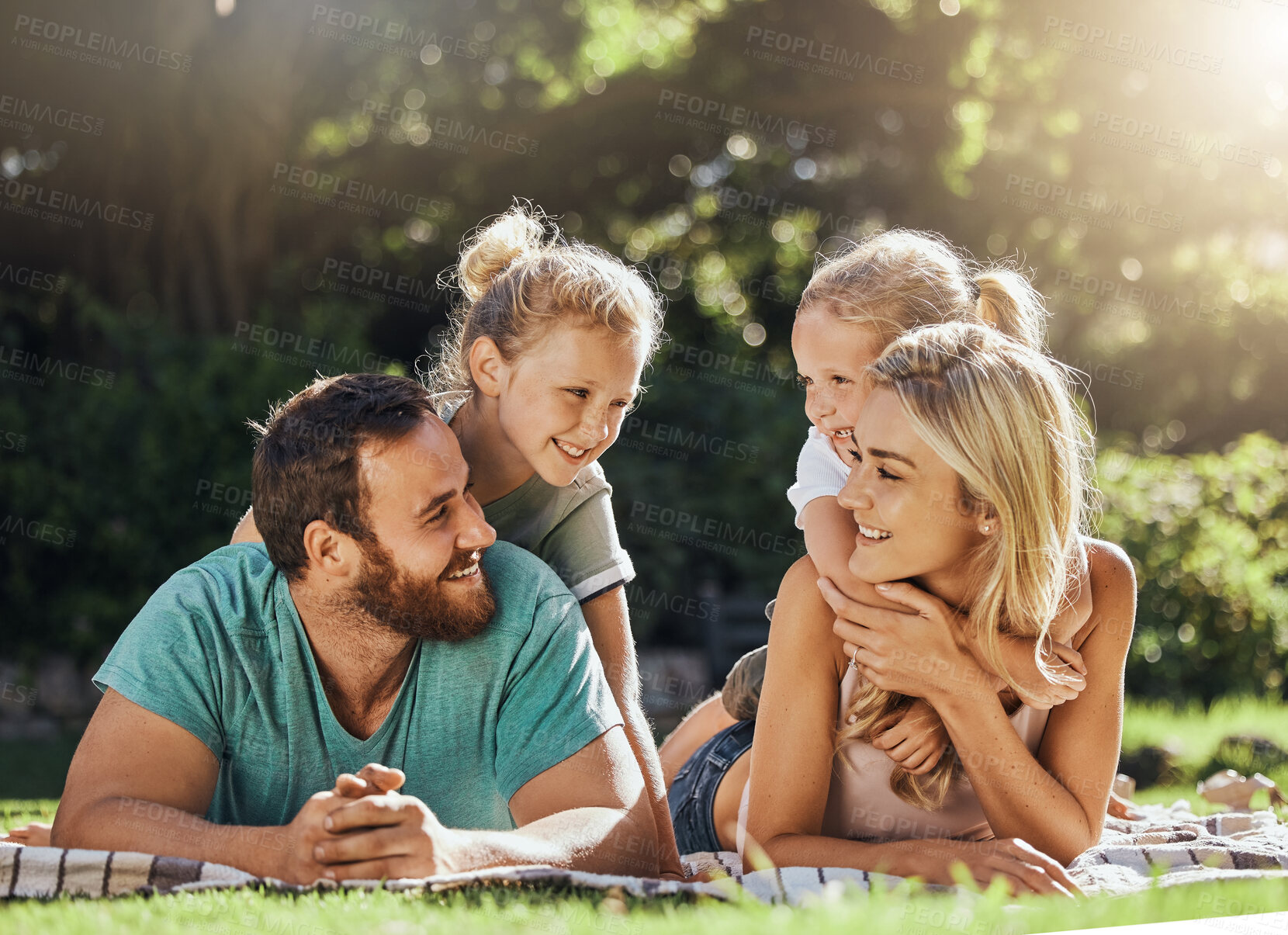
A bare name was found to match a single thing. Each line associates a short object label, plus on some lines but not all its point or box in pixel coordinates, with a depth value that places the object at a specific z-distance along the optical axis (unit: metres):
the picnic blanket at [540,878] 2.41
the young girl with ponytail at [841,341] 3.61
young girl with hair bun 3.58
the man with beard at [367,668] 2.69
